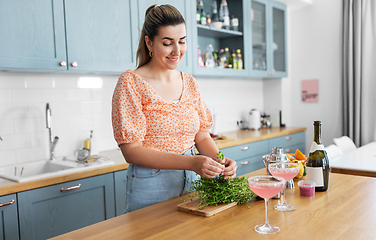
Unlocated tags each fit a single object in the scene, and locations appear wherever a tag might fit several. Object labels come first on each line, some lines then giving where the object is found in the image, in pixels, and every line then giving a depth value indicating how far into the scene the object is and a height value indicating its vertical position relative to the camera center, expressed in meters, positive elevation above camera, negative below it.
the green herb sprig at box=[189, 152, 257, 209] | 1.27 -0.35
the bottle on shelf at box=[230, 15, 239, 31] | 3.77 +0.78
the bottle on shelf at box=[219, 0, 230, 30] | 3.68 +0.86
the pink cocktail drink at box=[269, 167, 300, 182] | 1.30 -0.29
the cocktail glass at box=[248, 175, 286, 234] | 1.03 -0.28
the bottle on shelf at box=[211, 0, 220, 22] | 3.68 +0.89
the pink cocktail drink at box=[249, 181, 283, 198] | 1.03 -0.28
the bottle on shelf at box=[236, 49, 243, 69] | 3.81 +0.39
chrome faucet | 2.45 -0.27
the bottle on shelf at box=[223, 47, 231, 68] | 3.81 +0.44
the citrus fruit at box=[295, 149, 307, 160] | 1.65 -0.30
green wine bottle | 1.44 -0.30
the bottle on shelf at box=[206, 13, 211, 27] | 3.50 +0.76
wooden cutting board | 1.20 -0.39
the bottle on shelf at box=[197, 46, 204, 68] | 3.40 +0.37
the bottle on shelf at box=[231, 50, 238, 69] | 3.81 +0.38
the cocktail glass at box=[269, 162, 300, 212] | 1.26 -0.29
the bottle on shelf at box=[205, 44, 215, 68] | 3.59 +0.41
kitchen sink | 2.07 -0.44
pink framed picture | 4.51 +0.04
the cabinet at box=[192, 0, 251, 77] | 3.66 +0.63
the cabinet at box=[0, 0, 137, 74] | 2.05 +0.42
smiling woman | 1.44 -0.08
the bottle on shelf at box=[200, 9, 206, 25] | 3.47 +0.77
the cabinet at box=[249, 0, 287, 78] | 4.01 +0.68
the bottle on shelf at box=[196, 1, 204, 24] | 3.43 +0.88
